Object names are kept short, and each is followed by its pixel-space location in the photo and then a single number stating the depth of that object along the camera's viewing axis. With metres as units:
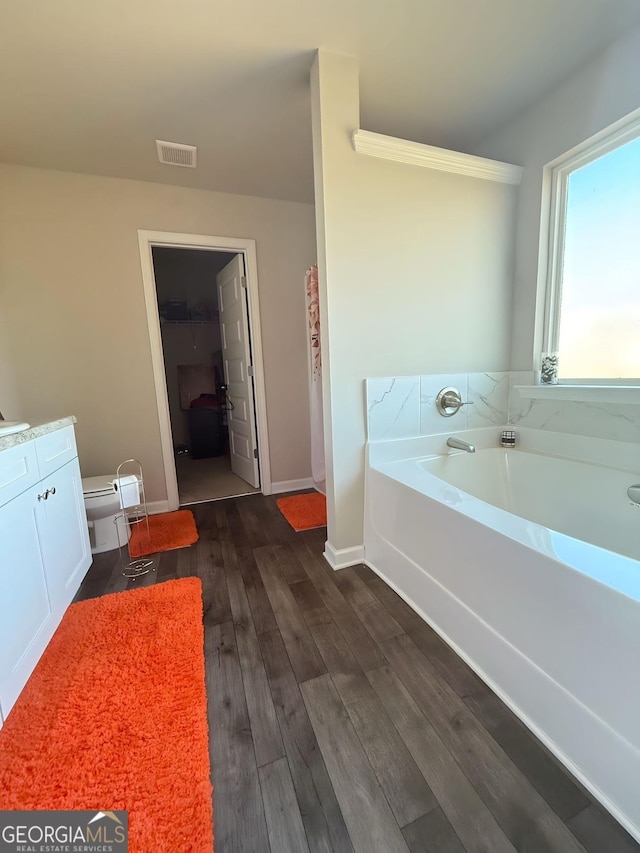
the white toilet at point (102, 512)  2.00
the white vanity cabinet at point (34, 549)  1.10
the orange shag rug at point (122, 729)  0.83
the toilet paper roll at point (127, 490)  1.95
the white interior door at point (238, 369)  2.84
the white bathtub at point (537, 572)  0.80
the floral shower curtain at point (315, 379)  2.31
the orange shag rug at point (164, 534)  2.12
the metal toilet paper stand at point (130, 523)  1.90
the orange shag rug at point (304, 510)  2.39
